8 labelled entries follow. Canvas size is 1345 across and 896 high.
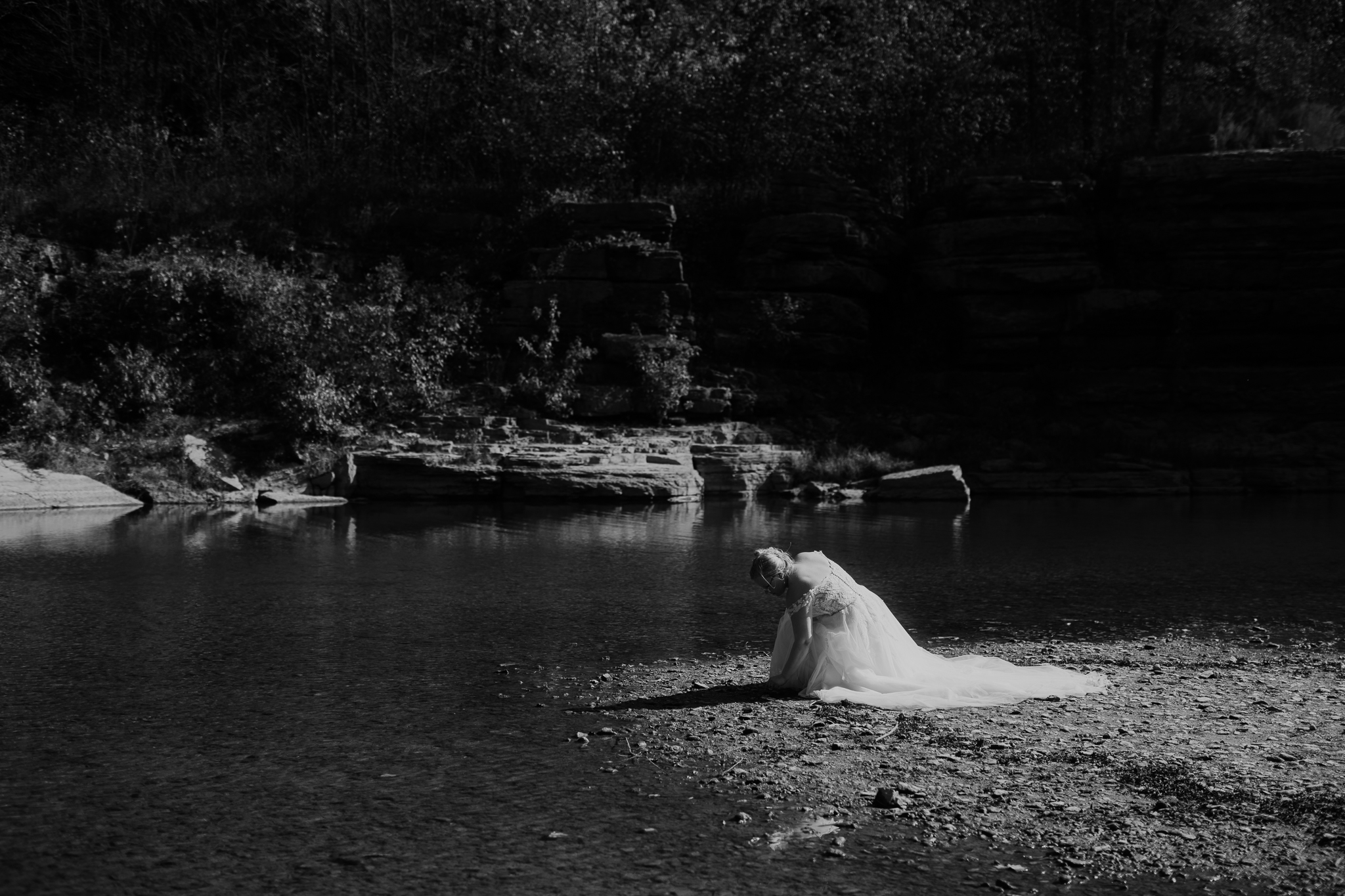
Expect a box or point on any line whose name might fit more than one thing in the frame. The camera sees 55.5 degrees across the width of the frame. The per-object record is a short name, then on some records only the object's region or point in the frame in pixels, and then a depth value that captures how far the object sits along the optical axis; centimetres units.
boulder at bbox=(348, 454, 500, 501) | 2422
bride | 840
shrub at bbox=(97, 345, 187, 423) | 2603
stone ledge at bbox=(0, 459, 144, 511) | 2173
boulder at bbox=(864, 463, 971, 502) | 2506
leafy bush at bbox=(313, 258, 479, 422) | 2719
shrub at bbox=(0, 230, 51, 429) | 2497
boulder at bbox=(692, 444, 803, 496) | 2598
